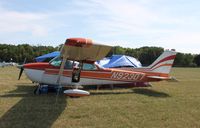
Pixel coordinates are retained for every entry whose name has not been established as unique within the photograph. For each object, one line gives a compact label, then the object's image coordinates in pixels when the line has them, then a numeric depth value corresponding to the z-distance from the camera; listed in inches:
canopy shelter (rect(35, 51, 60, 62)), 703.7
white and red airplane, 336.5
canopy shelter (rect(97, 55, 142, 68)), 649.7
